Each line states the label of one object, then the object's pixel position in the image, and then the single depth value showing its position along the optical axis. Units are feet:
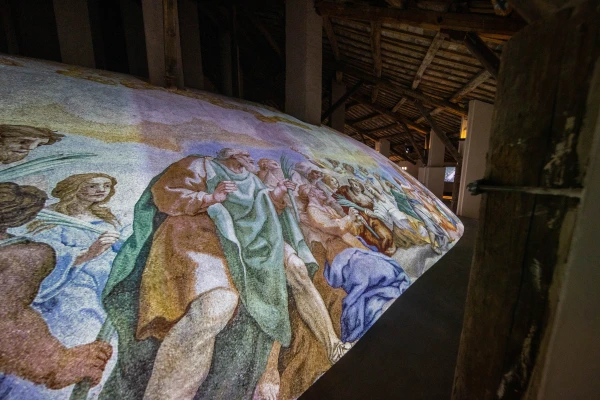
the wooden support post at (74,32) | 17.61
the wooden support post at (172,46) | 14.23
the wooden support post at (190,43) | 23.97
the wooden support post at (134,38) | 23.72
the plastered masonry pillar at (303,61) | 19.61
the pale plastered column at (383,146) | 52.85
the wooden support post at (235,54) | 27.17
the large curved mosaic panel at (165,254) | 4.93
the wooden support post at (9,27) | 22.99
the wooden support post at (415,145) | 38.56
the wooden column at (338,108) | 33.97
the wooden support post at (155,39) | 14.94
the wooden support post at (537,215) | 2.76
